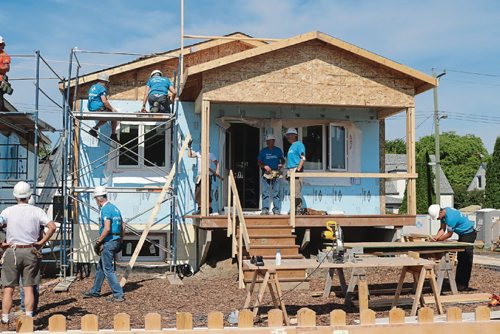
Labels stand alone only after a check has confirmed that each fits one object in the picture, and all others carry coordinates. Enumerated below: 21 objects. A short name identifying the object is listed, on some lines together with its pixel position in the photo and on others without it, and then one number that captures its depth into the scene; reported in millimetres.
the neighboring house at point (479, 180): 84375
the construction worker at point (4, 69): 12771
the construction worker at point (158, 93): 14148
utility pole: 38406
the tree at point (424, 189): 44250
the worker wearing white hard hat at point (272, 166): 14435
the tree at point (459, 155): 91062
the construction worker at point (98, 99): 14008
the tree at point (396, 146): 90750
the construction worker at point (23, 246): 7828
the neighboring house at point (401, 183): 69000
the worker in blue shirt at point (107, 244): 10516
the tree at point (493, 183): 46438
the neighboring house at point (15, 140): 14316
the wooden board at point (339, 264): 8273
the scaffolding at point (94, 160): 13781
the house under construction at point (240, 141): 13336
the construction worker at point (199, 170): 14336
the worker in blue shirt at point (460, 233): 11594
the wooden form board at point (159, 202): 12816
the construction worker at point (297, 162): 13961
